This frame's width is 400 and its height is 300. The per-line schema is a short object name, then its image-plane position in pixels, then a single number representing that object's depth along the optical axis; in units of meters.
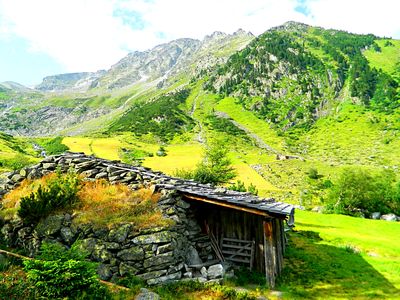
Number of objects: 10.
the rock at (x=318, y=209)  54.79
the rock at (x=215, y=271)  15.84
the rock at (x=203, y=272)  15.89
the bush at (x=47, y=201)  15.95
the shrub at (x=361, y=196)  53.72
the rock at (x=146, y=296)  12.56
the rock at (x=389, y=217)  51.03
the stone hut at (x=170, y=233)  15.01
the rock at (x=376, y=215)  52.62
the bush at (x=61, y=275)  10.35
